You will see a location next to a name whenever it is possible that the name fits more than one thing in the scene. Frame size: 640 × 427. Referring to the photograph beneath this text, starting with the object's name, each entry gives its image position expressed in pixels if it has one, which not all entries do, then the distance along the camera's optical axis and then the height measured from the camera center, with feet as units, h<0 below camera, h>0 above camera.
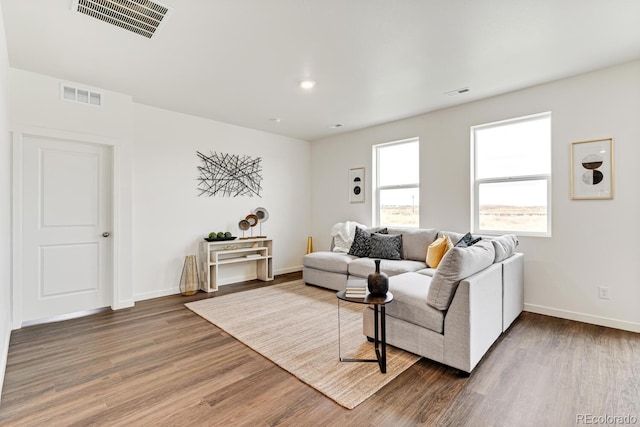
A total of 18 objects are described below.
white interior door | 10.43 -0.45
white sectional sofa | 6.91 -2.32
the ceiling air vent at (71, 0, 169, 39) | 6.82 +4.72
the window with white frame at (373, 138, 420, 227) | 15.29 +1.62
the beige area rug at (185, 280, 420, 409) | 6.82 -3.68
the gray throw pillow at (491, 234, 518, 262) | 9.03 -1.03
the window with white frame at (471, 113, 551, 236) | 11.43 +1.49
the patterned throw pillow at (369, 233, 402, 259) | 13.77 -1.48
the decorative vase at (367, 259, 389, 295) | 7.27 -1.70
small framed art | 17.35 +1.66
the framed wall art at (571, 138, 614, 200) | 9.91 +1.48
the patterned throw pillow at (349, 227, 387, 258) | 14.42 -1.41
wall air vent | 10.76 +4.34
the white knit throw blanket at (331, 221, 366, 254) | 15.97 -1.12
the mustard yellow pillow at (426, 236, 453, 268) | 11.93 -1.42
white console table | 14.56 -2.21
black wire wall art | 15.40 +2.09
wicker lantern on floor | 13.96 -2.94
